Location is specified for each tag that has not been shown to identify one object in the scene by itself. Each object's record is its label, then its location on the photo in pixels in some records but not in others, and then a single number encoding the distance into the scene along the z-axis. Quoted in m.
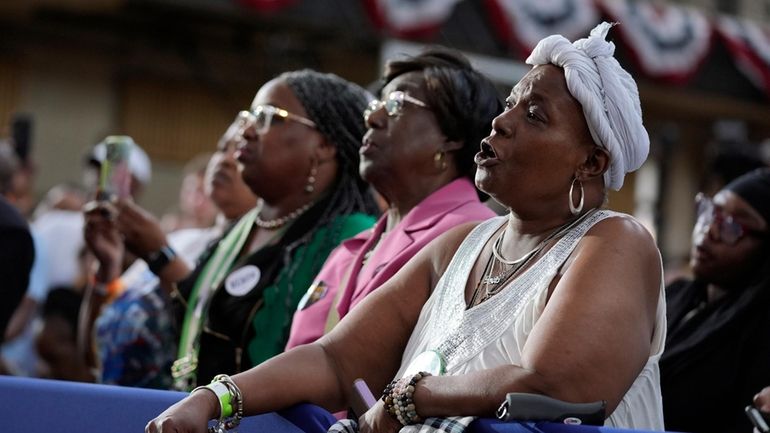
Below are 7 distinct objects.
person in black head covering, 4.18
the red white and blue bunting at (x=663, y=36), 15.11
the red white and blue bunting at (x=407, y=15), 12.89
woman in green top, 4.46
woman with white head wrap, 2.71
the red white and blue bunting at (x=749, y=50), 16.62
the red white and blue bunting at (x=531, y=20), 13.77
